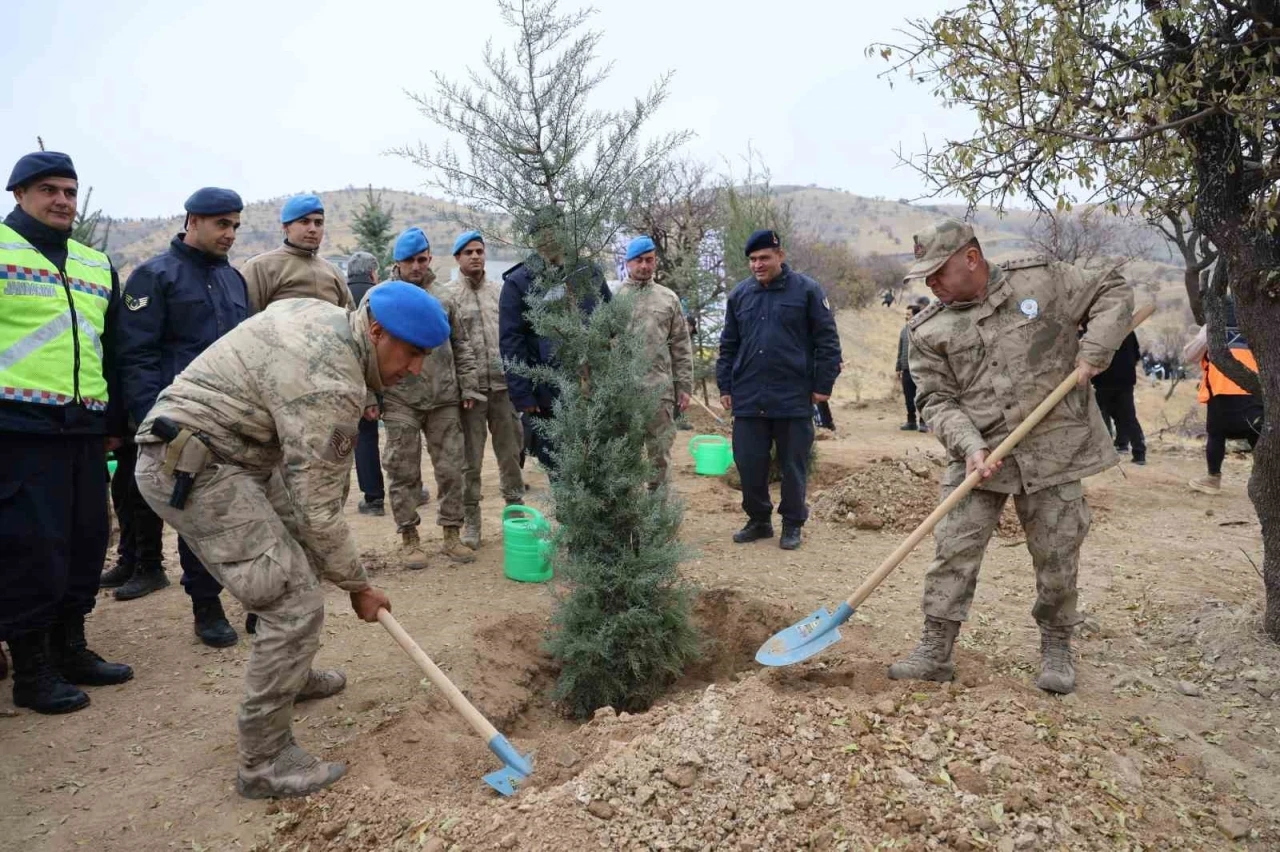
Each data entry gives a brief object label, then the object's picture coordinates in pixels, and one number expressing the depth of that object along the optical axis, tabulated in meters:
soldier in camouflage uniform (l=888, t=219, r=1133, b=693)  3.52
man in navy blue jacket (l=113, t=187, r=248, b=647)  4.02
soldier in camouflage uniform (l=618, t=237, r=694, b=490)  6.04
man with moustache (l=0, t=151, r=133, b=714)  3.57
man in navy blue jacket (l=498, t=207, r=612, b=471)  4.33
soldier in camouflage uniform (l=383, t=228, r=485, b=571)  5.66
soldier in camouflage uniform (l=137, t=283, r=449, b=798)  2.87
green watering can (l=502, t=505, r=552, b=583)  5.32
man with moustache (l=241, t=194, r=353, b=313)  4.89
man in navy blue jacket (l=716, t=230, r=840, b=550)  5.89
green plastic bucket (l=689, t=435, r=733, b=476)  8.50
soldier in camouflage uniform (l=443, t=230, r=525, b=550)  6.00
